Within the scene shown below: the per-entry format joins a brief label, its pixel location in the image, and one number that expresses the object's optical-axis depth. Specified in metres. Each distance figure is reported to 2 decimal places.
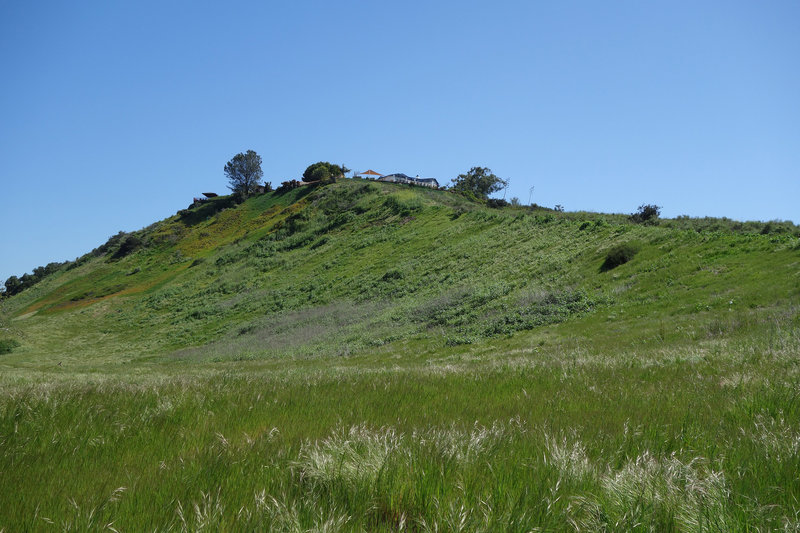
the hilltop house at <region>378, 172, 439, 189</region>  173.81
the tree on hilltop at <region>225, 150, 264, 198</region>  135.75
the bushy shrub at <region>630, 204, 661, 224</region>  41.00
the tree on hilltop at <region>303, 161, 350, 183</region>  127.75
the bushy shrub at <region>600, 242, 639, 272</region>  29.08
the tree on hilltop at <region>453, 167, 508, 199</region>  136.00
